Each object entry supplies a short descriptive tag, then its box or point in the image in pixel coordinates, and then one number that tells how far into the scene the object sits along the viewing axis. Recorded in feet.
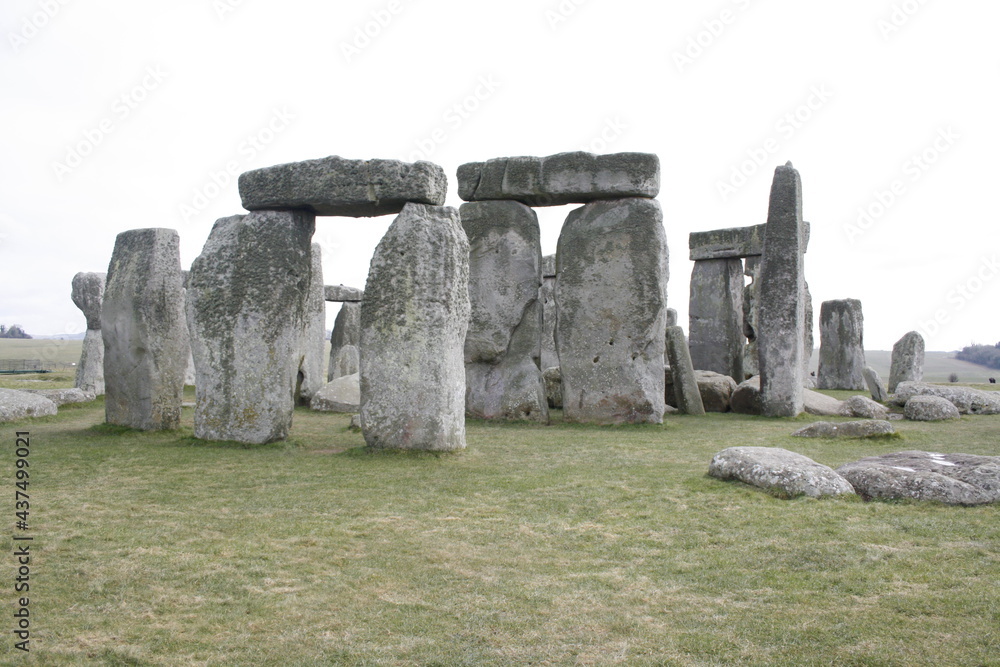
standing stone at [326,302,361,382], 58.13
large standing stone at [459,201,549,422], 39.73
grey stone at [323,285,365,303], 65.10
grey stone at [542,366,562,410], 46.14
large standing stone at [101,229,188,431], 30.40
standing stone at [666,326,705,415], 42.45
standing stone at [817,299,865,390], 63.41
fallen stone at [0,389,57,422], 34.81
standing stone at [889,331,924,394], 59.47
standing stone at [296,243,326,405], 44.32
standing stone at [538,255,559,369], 60.42
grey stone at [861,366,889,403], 50.31
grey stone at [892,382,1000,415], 42.93
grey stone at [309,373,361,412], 42.27
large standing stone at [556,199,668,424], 37.40
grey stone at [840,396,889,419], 39.62
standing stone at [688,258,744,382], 56.54
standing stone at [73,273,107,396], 45.85
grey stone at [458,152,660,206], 37.81
